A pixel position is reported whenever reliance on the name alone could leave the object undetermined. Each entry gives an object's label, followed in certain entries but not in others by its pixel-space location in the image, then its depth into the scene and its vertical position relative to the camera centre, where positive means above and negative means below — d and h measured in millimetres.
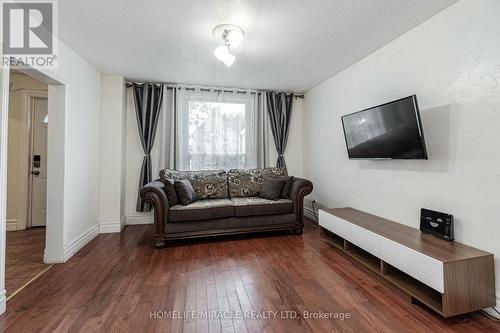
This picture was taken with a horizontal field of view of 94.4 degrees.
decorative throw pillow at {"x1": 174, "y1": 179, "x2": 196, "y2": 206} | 3152 -301
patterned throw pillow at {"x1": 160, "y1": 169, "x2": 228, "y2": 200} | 3538 -185
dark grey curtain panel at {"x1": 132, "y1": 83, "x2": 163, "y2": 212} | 3834 +886
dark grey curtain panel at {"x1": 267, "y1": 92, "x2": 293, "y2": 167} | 4379 +1006
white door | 3680 +114
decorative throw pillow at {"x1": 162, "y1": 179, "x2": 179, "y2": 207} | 3102 -294
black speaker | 1946 -475
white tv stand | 1570 -726
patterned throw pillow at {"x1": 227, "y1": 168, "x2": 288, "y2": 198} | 3760 -166
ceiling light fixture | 2215 +1321
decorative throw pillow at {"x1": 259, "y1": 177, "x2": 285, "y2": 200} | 3527 -289
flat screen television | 2066 +397
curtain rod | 3837 +1450
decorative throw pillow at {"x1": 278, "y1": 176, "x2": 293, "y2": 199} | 3615 -266
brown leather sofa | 2967 -516
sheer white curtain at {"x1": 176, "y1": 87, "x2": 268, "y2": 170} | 4047 +732
